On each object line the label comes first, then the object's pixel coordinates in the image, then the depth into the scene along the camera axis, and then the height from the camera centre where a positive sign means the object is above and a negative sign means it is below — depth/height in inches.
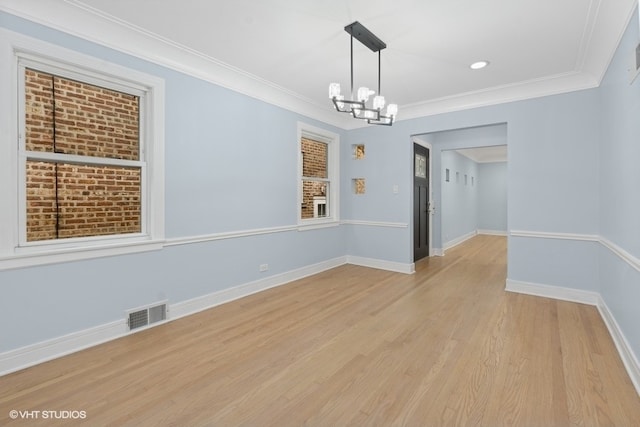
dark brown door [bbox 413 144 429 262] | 221.1 +6.5
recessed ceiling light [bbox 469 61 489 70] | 127.4 +64.0
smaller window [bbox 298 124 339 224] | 201.9 +26.2
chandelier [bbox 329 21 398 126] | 101.0 +42.5
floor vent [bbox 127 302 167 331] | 106.6 -39.9
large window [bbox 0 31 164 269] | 84.0 +18.7
